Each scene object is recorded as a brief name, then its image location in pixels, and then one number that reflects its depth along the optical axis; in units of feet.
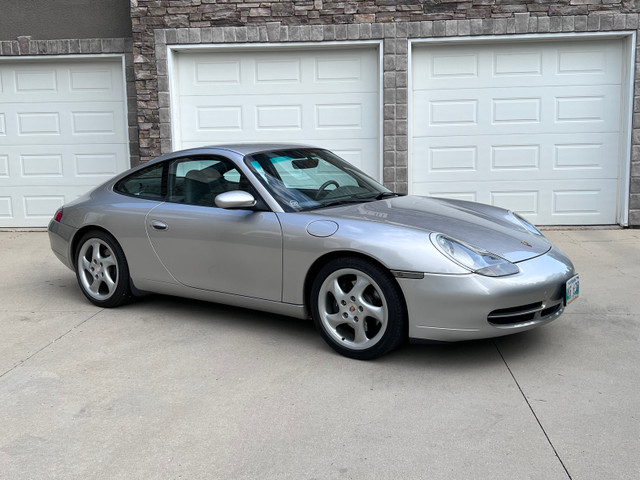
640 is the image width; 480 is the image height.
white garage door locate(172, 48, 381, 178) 30.14
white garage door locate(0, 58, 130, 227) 31.73
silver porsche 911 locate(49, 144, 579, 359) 13.16
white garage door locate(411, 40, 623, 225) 29.45
